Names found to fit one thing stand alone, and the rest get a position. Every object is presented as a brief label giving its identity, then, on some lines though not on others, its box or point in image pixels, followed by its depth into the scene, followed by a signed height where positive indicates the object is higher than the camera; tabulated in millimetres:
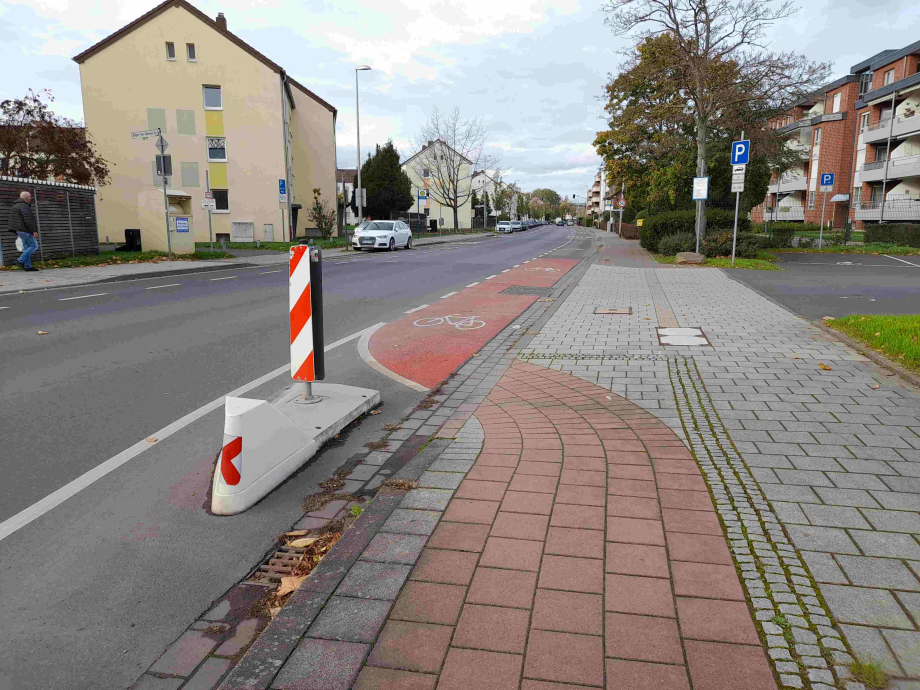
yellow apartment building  34281 +5558
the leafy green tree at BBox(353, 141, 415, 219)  61906 +3615
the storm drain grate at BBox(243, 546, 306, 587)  2930 -1552
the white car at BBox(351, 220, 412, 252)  31547 -569
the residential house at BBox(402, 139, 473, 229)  70625 +5331
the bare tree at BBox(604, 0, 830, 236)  21516 +5026
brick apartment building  44081 +5826
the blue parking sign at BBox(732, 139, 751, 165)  17891 +1933
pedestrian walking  17078 -89
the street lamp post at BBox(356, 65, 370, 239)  34575 +5837
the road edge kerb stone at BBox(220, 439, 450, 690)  2254 -1485
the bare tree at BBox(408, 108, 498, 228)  70375 +6317
